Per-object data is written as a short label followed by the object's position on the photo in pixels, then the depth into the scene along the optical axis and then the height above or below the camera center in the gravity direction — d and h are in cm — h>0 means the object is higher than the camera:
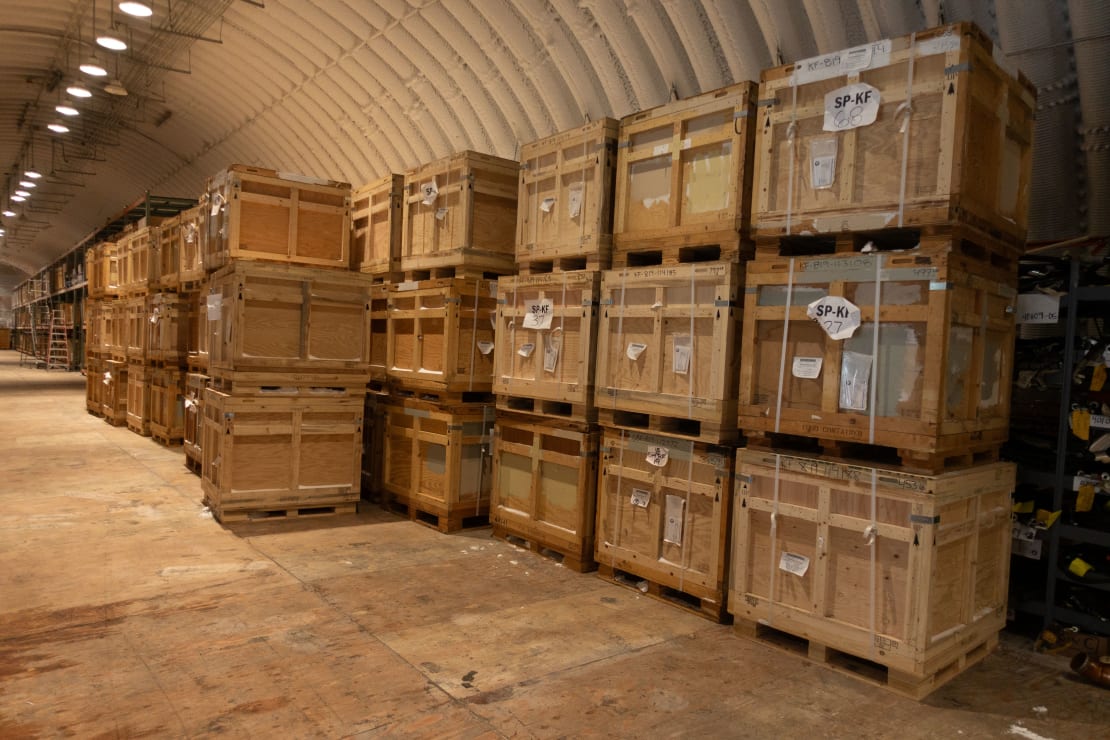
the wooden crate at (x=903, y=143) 436 +145
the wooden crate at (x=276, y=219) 853 +142
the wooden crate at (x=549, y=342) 650 +9
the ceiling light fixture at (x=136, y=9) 1139 +501
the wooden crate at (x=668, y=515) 547 -124
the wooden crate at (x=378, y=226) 906 +150
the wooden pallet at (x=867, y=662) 442 -192
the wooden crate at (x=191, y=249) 1159 +139
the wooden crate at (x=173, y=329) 1280 +7
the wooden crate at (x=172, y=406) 1277 -128
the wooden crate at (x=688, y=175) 547 +145
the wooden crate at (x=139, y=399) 1387 -130
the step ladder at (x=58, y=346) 3602 -94
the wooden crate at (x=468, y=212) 786 +148
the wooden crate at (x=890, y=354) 436 +9
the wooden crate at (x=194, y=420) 991 -119
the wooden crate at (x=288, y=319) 771 +22
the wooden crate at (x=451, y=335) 782 +13
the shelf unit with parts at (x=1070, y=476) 521 -71
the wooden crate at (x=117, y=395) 1532 -137
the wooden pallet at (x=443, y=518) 779 -191
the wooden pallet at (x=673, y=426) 550 -55
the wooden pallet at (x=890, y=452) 443 -56
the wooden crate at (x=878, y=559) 436 -123
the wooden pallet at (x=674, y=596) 548 -191
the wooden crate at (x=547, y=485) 658 -126
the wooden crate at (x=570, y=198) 647 +143
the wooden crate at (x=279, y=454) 760 -123
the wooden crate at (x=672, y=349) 545 +7
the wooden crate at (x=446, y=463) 780 -127
